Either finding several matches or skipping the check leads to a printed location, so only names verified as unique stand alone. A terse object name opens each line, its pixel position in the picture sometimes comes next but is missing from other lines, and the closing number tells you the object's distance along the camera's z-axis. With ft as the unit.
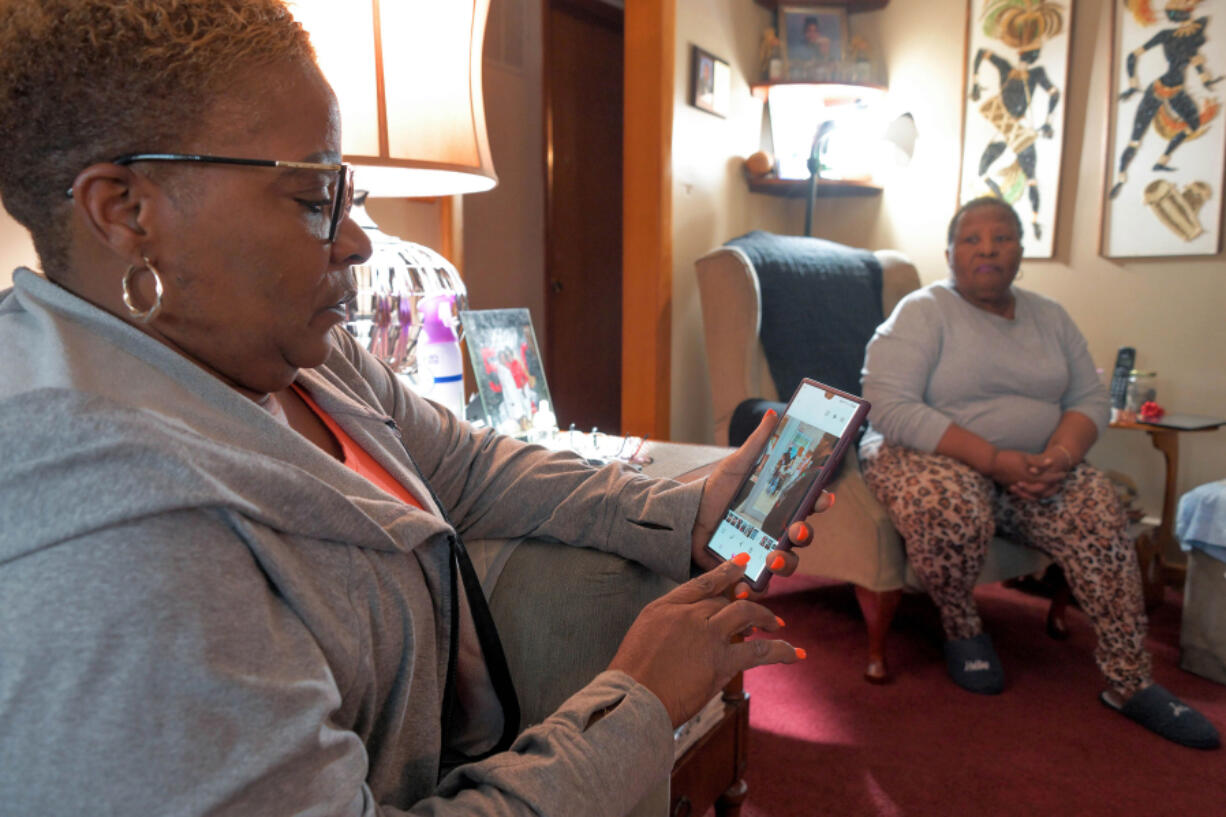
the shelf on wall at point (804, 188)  10.02
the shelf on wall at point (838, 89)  9.77
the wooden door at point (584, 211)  10.66
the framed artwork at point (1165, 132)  8.27
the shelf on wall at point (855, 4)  10.10
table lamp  3.28
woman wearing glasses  1.30
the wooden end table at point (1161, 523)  7.77
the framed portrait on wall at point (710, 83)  8.57
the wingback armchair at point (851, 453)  6.50
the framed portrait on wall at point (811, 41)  9.88
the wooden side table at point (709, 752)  3.59
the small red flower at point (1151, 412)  7.93
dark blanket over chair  8.09
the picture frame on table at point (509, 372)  4.47
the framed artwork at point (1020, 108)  9.14
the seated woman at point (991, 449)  6.07
